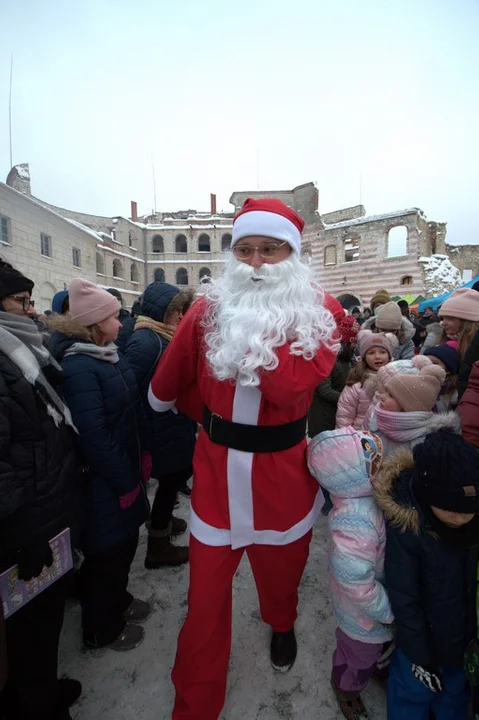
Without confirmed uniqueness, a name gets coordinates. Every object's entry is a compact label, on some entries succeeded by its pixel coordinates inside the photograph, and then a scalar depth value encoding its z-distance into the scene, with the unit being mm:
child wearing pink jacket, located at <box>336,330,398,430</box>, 2755
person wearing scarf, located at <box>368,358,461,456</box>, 1753
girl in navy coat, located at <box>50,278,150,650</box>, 1706
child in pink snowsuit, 1461
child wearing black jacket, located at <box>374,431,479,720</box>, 1290
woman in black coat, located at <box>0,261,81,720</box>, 1267
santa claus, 1499
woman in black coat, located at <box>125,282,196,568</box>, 2463
